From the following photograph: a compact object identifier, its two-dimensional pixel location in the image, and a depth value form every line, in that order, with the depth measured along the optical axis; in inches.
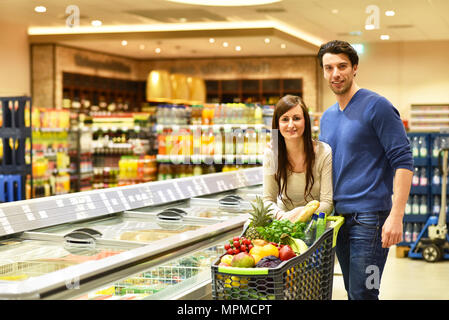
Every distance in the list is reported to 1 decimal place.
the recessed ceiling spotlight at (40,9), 413.7
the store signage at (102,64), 550.3
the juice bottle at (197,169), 362.6
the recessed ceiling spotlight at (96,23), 466.0
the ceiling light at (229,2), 397.4
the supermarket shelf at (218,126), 333.4
